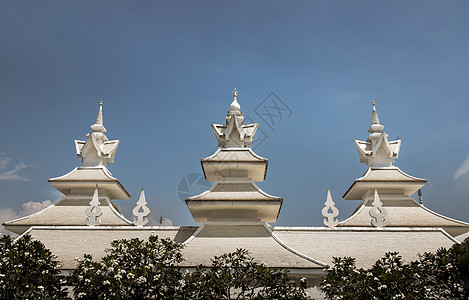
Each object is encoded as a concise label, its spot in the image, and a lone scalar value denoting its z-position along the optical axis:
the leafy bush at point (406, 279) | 12.32
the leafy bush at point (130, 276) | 12.38
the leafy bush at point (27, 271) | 12.46
